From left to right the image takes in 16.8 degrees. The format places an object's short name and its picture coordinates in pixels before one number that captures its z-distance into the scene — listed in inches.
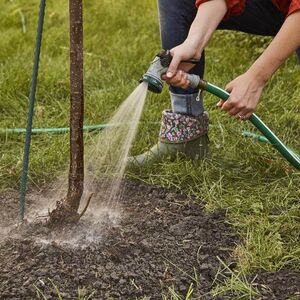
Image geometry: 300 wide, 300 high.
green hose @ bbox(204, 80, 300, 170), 124.8
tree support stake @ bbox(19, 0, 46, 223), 116.0
